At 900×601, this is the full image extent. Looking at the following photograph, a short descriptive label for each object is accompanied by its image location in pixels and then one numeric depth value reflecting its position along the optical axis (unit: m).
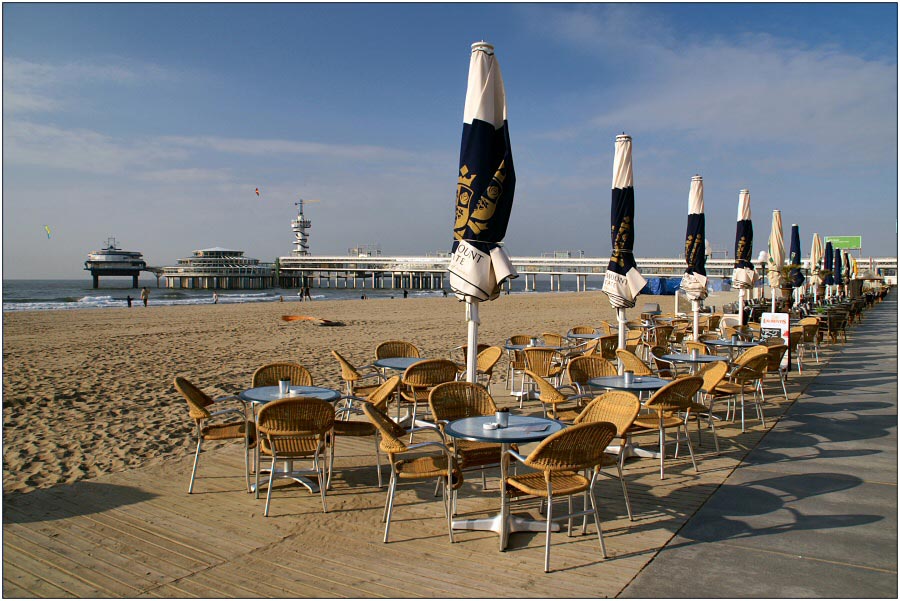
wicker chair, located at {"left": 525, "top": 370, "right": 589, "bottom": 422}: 5.45
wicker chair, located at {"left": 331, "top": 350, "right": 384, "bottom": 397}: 6.15
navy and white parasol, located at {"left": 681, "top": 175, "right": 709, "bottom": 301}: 9.54
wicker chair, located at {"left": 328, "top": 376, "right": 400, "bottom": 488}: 4.82
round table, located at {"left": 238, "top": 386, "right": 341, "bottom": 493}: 4.58
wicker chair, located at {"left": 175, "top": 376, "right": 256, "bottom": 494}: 4.55
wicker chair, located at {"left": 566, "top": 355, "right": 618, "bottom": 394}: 6.05
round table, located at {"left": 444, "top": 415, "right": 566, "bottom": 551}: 3.58
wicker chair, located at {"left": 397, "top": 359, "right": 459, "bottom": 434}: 5.76
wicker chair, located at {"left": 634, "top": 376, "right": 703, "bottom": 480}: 4.77
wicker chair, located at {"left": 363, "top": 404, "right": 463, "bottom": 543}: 3.66
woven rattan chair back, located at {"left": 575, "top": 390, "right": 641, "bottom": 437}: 4.23
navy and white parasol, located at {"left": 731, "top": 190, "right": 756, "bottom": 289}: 12.23
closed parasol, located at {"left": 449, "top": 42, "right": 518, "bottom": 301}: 4.69
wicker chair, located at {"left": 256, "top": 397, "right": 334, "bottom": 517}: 4.11
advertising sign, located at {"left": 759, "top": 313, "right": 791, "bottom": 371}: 9.45
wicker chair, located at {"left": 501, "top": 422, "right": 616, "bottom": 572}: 3.34
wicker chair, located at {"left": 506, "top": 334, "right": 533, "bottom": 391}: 7.63
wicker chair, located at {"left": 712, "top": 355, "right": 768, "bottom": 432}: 6.24
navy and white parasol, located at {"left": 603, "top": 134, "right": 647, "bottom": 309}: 7.51
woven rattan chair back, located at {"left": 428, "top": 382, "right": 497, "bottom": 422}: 4.58
